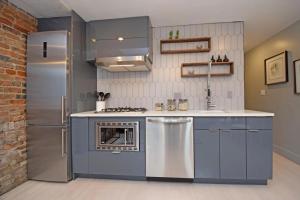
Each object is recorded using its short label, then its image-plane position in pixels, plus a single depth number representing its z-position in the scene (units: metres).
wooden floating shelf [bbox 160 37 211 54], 2.92
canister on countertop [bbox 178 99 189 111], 2.79
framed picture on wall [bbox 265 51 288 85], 3.27
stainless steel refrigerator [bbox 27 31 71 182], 2.37
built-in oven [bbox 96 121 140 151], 2.38
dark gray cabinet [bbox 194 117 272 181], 2.19
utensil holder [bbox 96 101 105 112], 2.90
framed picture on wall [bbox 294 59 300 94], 2.96
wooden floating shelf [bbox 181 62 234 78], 2.89
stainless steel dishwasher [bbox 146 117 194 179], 2.28
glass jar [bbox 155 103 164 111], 2.87
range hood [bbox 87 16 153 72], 2.66
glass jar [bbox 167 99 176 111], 2.86
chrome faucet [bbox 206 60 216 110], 2.82
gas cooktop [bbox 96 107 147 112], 2.69
